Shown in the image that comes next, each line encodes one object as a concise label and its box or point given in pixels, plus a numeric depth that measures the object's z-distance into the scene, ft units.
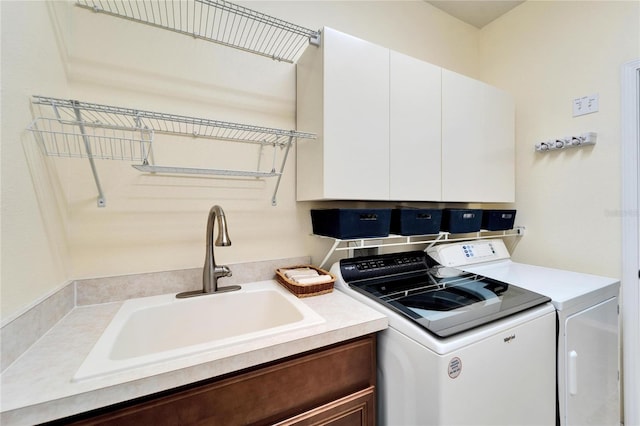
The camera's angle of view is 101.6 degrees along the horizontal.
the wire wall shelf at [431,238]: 4.73
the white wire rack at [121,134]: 3.05
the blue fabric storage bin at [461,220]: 5.50
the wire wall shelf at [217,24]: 3.81
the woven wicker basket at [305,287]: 4.04
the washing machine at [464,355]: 2.87
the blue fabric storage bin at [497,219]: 6.19
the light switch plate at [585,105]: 5.46
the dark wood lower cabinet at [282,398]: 2.26
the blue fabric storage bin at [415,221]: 4.95
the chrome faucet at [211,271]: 3.91
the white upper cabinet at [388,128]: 4.16
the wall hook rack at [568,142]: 5.43
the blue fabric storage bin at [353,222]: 4.34
